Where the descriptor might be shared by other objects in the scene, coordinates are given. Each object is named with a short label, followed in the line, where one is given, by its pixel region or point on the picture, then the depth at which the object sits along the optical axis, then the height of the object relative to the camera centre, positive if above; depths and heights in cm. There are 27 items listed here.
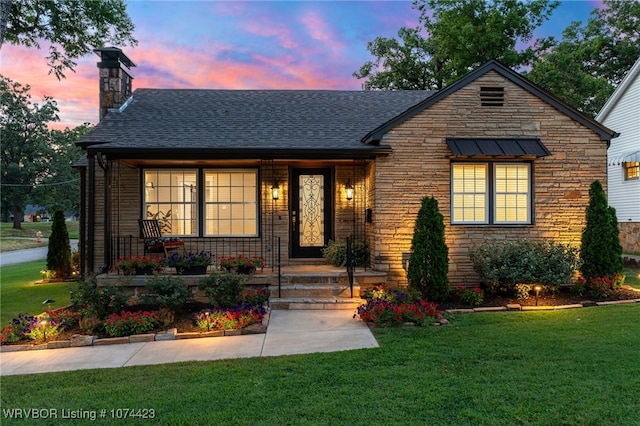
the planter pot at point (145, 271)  771 -108
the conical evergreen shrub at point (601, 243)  776 -53
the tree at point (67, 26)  1166 +597
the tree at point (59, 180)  3650 +348
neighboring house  1532 +231
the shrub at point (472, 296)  719 -148
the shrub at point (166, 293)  632 -127
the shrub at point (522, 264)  723 -90
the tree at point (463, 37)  2102 +1013
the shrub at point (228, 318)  582 -155
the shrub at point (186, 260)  768 -86
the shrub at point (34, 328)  546 -160
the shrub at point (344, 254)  876 -84
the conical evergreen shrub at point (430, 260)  724 -81
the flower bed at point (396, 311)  594 -147
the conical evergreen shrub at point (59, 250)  1172 -102
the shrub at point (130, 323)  566 -158
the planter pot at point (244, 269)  780 -105
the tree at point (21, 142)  3456 +678
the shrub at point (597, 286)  741 -134
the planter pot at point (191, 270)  779 -107
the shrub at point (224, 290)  653 -123
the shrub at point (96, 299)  609 -133
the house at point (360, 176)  817 +92
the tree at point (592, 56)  2094 +943
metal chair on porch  834 -49
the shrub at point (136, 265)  763 -95
